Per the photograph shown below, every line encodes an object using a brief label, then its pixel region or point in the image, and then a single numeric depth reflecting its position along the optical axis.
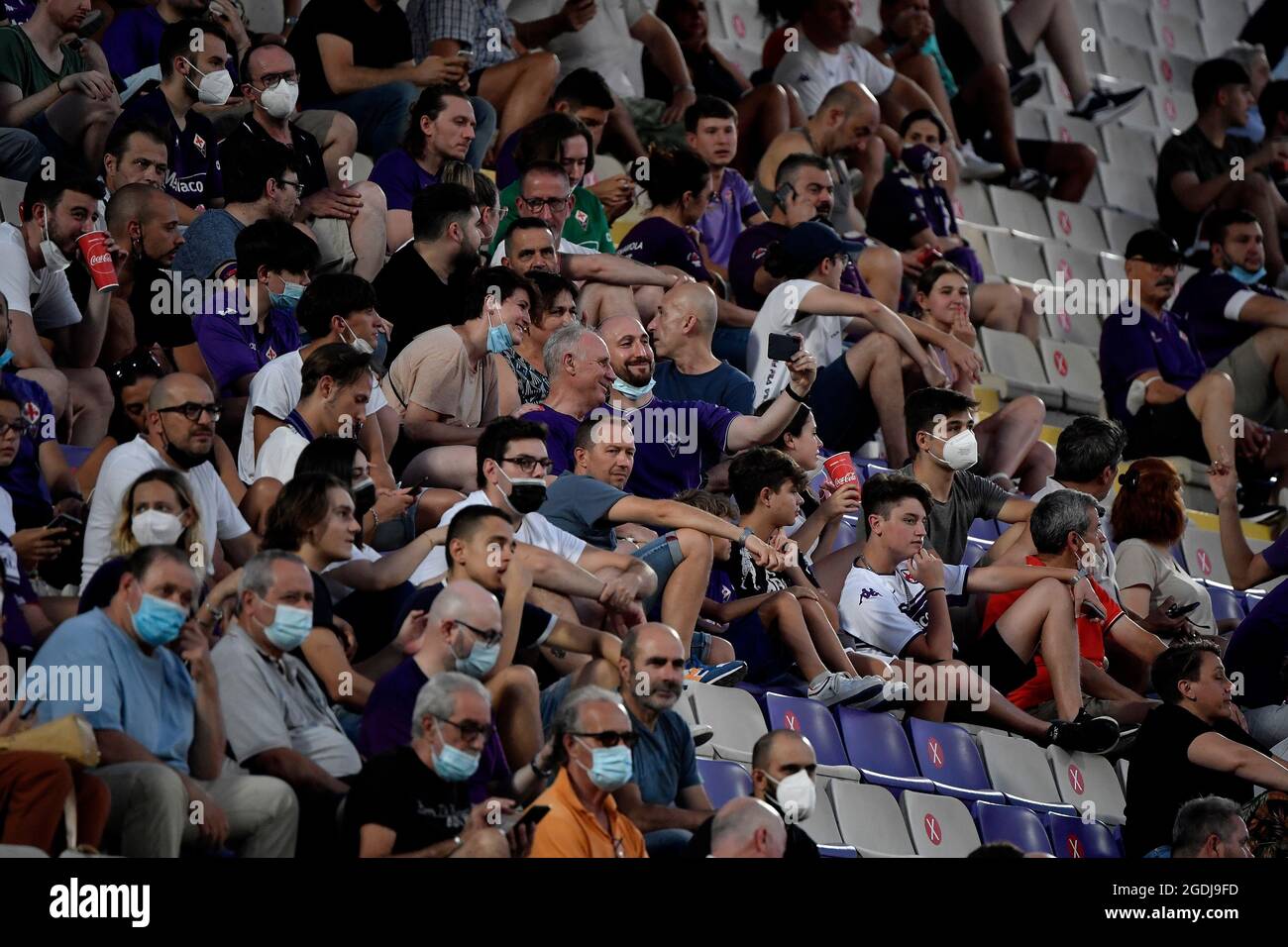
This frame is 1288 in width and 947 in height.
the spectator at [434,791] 10.37
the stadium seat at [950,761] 14.37
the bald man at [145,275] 14.38
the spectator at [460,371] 14.87
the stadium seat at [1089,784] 15.00
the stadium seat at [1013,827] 14.08
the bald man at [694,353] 16.36
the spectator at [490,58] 19.30
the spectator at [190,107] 16.00
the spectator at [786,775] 12.09
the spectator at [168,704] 10.20
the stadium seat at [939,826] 13.66
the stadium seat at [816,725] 13.59
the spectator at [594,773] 11.16
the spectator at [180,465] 11.87
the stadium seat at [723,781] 12.82
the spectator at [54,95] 15.73
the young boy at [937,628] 14.91
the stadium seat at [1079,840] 14.50
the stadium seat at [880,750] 13.95
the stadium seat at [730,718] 13.21
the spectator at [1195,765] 13.90
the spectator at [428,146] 17.17
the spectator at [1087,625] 15.53
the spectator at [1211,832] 12.89
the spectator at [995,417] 17.89
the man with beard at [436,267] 15.95
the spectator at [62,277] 13.87
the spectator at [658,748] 11.77
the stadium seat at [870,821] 13.35
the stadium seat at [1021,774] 14.66
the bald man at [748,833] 10.92
